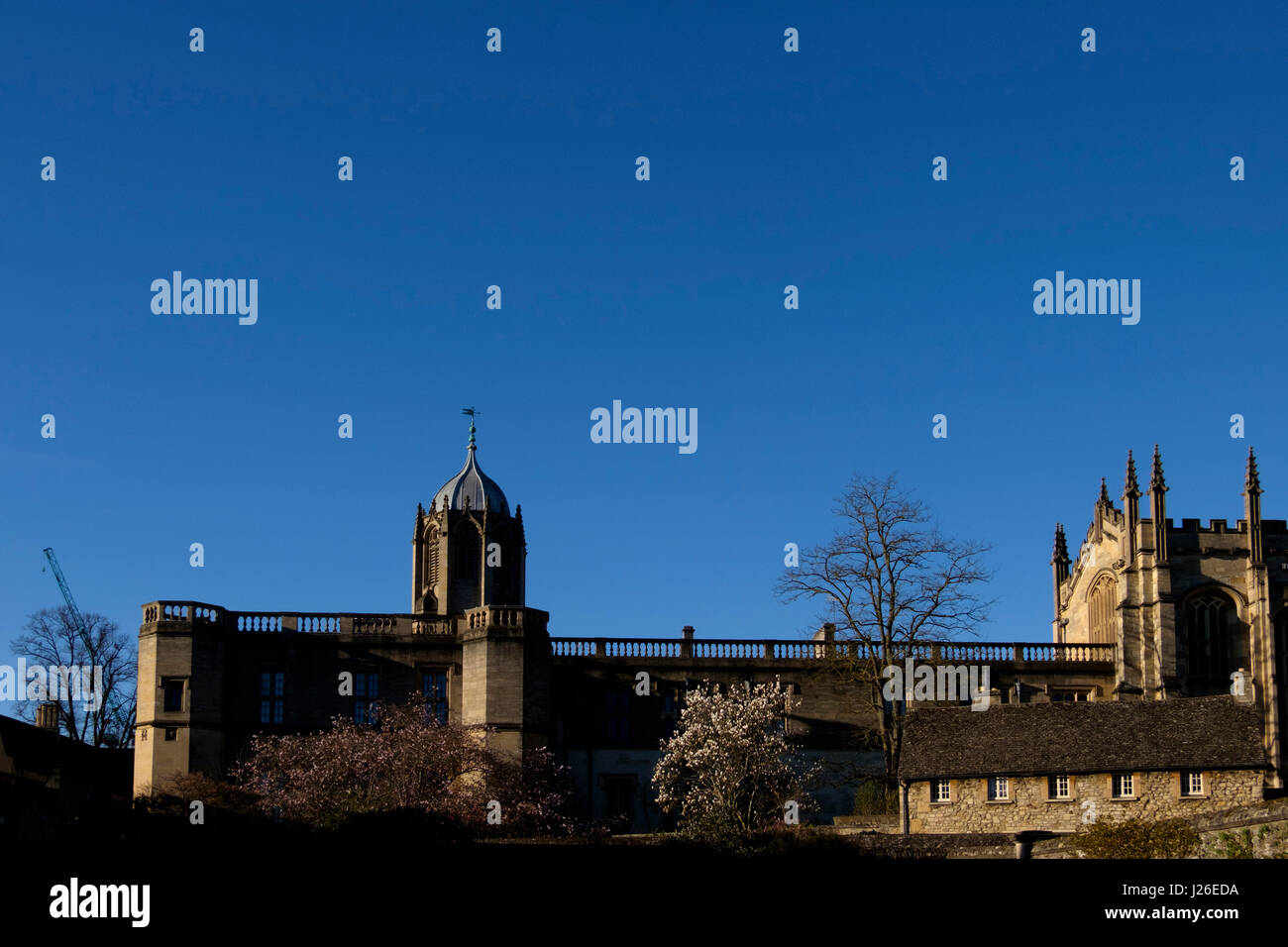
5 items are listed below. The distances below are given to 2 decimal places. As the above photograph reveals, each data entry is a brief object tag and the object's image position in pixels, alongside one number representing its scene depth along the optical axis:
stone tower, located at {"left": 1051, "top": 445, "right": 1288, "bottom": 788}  75.50
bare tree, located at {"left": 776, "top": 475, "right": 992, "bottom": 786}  68.50
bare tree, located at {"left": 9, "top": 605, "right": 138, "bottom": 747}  90.15
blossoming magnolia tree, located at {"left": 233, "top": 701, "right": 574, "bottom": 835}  62.03
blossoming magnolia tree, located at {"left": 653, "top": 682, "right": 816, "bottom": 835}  64.50
